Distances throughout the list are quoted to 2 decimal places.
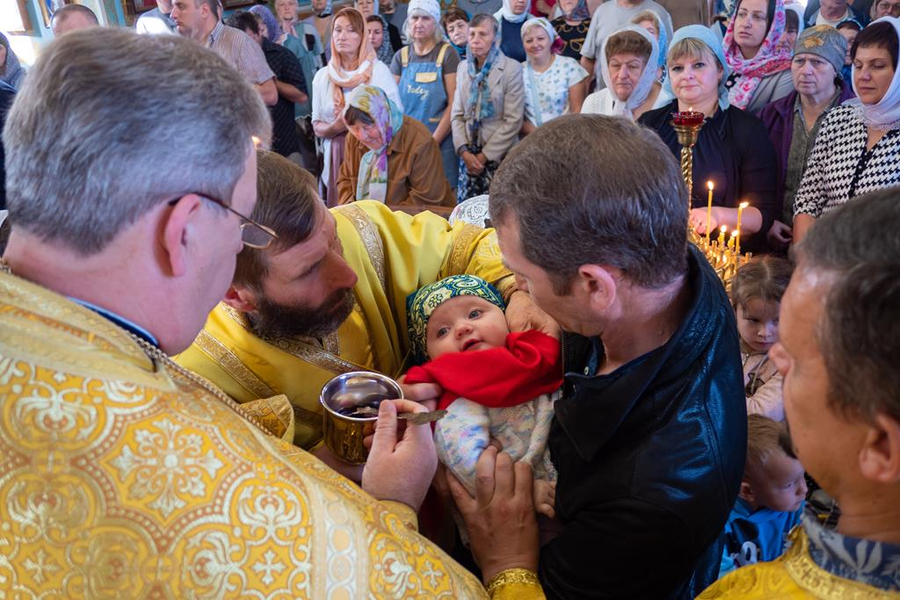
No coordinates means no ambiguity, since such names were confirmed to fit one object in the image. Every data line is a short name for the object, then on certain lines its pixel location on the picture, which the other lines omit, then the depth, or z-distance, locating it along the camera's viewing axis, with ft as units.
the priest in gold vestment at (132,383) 3.54
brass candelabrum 9.72
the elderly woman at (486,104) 21.66
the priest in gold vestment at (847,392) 2.80
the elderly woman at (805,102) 15.37
